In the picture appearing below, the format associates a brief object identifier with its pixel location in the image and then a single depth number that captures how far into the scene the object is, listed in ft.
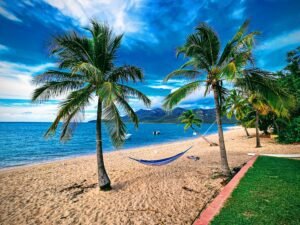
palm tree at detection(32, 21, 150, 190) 15.65
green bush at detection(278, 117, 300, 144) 37.43
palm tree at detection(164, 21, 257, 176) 18.43
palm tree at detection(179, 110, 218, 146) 62.23
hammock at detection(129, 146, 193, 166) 21.31
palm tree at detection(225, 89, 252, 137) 54.61
